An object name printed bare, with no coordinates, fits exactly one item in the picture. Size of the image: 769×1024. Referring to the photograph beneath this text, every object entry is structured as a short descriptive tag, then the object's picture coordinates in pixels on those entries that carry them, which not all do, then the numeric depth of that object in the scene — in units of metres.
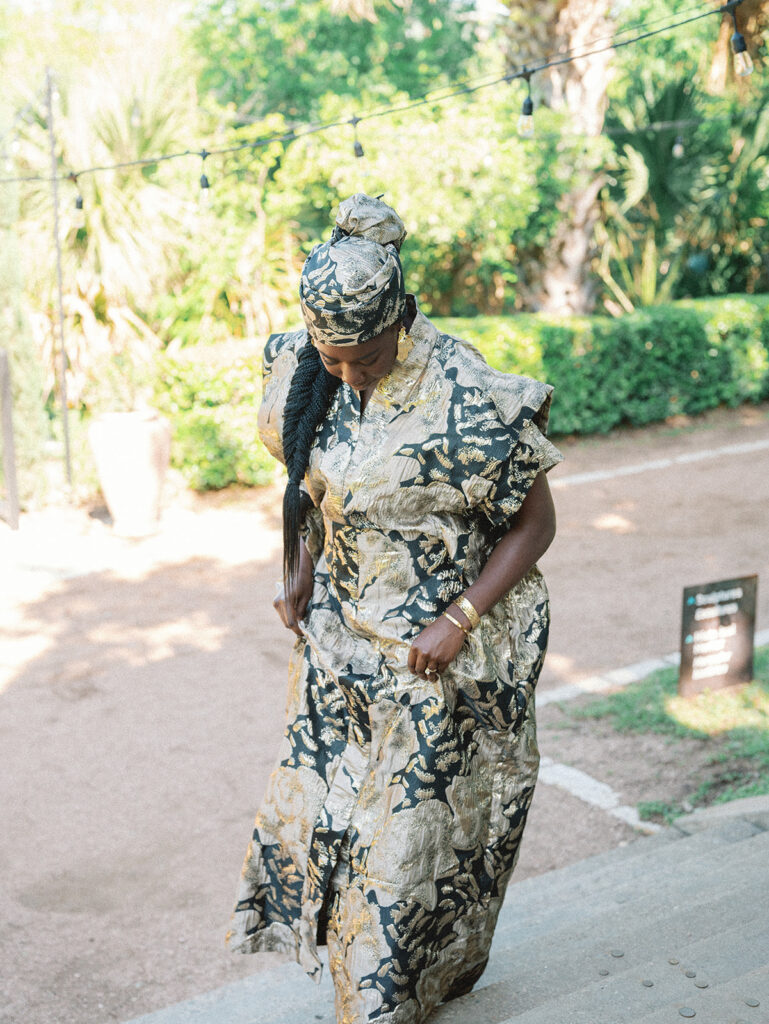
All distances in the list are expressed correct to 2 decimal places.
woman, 2.44
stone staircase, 2.39
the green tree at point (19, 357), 9.10
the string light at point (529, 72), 4.22
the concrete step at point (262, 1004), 3.02
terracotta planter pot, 8.52
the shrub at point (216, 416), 9.59
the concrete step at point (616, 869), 3.59
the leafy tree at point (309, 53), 15.76
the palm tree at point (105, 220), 10.33
